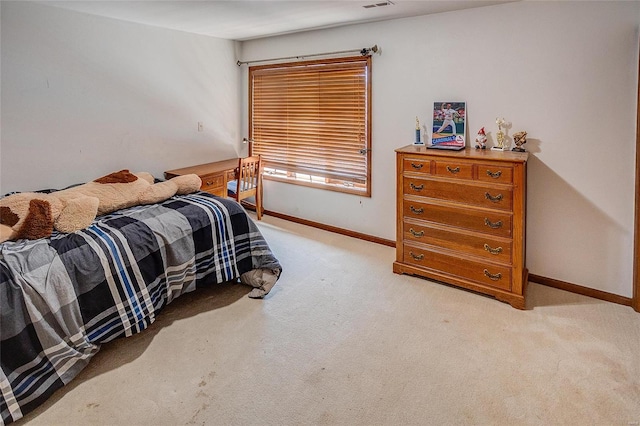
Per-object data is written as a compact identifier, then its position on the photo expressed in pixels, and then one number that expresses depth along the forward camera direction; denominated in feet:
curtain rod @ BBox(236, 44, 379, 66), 12.23
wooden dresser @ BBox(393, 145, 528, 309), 8.97
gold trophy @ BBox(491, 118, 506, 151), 10.12
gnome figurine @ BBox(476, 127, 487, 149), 10.41
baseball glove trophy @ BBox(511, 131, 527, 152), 9.79
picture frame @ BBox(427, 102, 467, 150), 10.91
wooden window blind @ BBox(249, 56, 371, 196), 13.15
